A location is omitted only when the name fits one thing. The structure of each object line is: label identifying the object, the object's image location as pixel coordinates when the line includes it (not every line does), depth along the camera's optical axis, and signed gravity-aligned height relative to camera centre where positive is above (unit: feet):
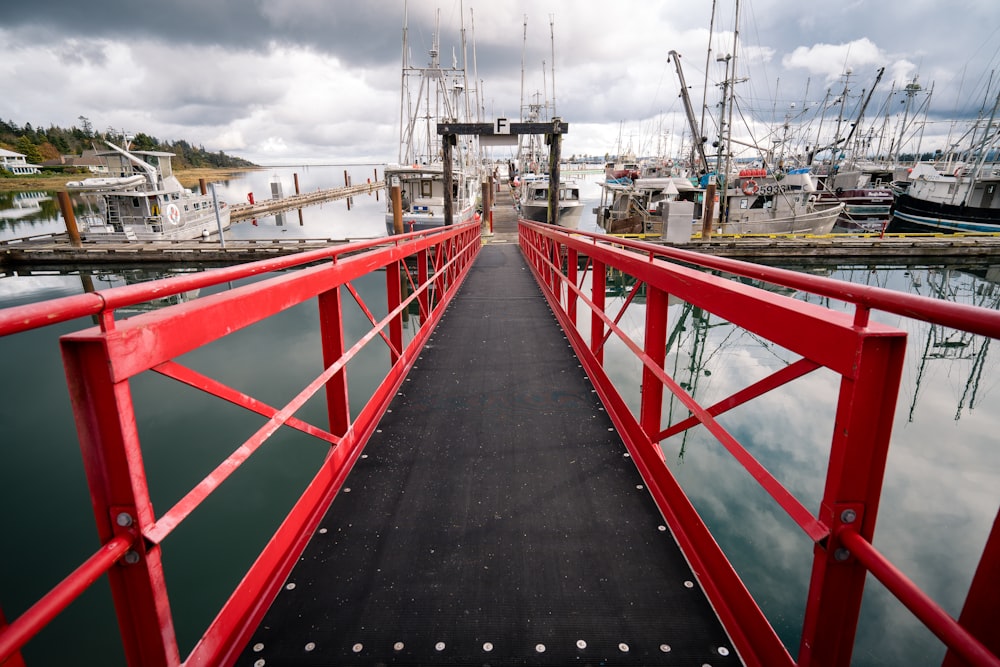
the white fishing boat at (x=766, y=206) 79.30 -1.13
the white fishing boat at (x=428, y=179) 77.36 +3.93
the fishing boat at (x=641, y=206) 82.48 -0.95
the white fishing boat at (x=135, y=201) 73.56 +0.71
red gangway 4.19 -2.93
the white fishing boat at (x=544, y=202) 90.94 -0.12
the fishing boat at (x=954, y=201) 90.79 -0.66
